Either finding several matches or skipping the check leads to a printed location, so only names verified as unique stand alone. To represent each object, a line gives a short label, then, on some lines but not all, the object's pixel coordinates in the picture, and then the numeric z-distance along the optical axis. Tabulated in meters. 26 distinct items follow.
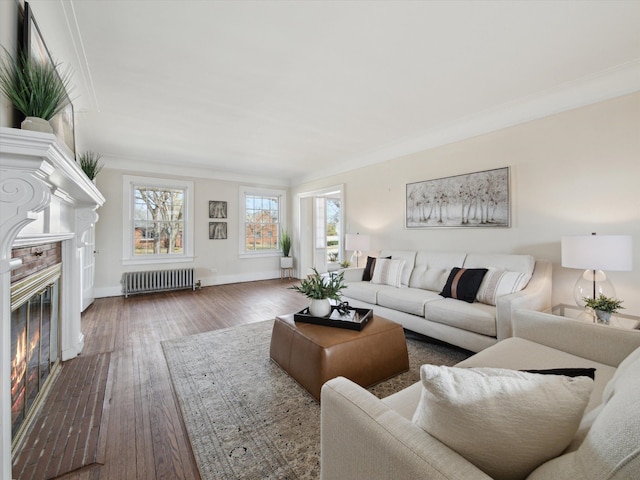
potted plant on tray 2.37
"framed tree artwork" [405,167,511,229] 3.25
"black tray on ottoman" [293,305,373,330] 2.19
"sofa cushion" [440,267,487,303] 2.81
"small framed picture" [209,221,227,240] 6.25
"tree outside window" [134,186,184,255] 5.54
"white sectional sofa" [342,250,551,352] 2.39
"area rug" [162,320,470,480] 1.47
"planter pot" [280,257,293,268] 6.99
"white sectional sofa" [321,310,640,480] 0.55
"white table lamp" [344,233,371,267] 4.53
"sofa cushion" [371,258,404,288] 3.67
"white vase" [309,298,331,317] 2.38
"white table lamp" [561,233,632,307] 2.15
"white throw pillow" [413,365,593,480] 0.67
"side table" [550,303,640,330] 2.32
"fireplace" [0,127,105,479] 1.09
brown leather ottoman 1.94
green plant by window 7.04
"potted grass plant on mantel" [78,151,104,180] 2.78
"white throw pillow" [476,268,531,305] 2.66
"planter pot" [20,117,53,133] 1.31
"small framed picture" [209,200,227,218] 6.23
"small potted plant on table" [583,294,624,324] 2.21
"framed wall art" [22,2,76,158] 1.51
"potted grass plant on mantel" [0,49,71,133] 1.31
